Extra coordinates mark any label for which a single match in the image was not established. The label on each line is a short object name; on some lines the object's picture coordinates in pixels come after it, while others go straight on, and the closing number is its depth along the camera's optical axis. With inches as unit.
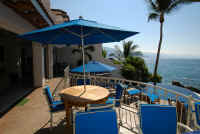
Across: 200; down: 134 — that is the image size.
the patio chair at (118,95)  111.8
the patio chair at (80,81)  162.1
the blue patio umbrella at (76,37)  88.3
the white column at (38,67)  257.1
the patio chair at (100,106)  67.2
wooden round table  84.8
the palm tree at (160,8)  468.8
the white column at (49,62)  355.6
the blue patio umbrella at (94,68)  177.0
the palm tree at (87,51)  546.5
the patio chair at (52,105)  100.1
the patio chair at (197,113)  75.0
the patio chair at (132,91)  222.1
